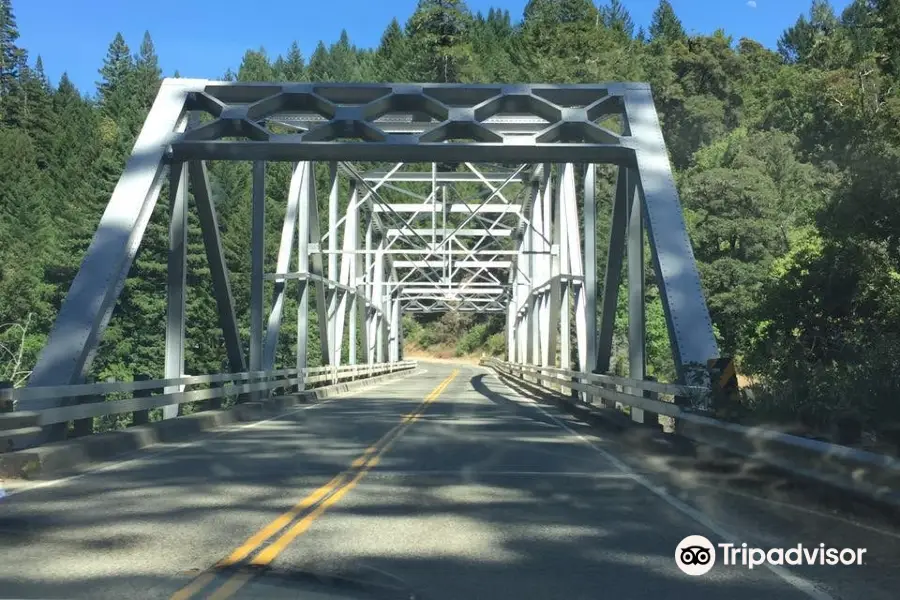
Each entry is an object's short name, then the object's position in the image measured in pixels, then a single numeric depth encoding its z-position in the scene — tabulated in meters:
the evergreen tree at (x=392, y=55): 106.69
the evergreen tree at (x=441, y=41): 96.44
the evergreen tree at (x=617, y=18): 128.25
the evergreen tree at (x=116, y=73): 111.00
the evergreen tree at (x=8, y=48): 117.62
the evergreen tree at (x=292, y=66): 110.06
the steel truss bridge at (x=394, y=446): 6.28
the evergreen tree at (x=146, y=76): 95.56
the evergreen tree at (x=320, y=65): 113.43
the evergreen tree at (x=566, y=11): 118.06
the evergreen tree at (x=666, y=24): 123.31
